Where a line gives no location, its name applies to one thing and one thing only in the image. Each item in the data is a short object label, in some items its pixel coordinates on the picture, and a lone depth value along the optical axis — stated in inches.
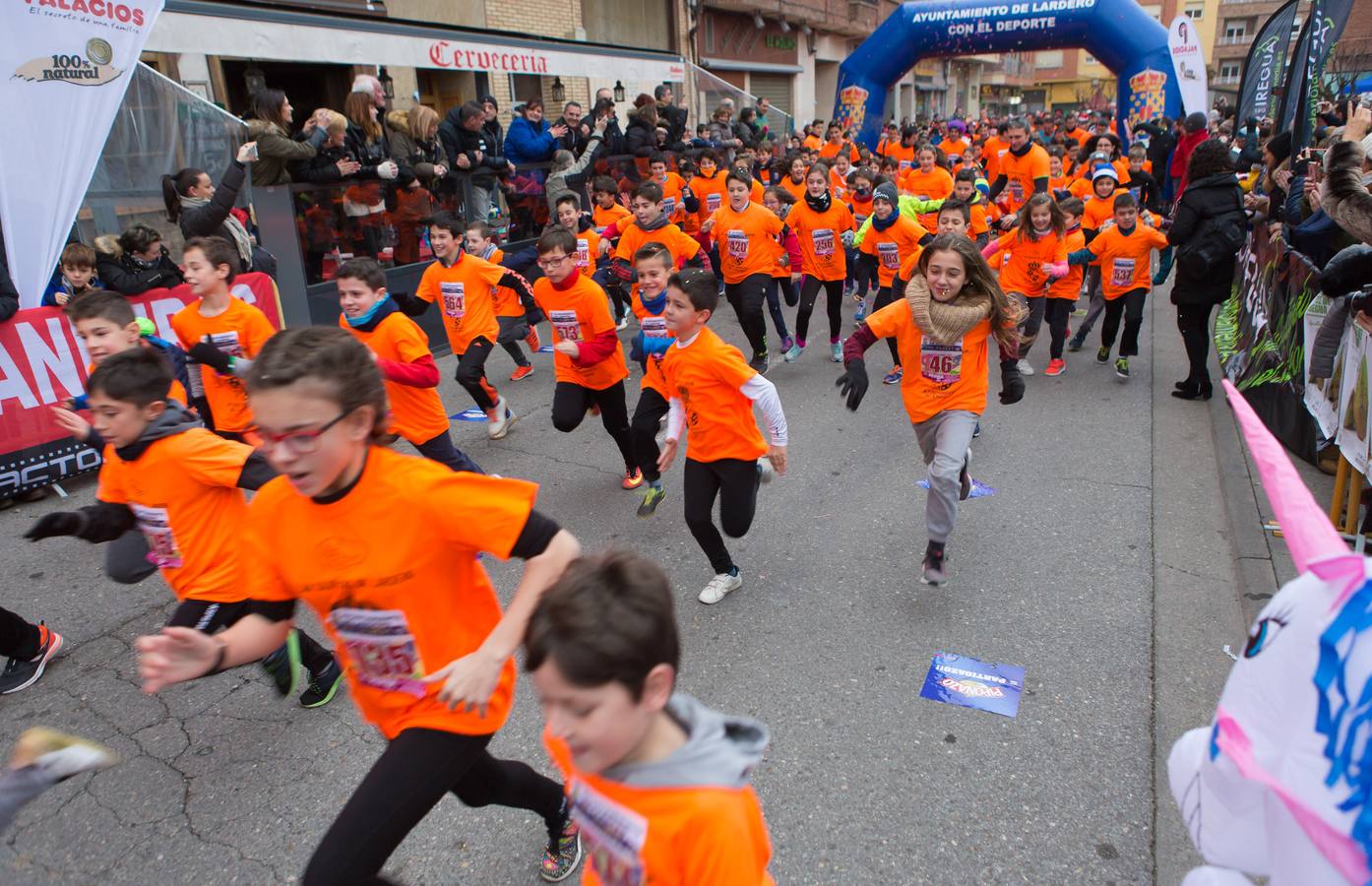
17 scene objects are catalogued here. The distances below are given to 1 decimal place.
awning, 323.0
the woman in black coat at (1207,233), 271.6
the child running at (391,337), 183.5
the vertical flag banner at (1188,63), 692.7
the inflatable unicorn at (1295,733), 50.4
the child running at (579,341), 221.8
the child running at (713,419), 159.3
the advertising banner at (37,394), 232.7
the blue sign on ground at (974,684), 137.6
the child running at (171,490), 112.4
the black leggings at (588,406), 224.1
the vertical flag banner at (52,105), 231.0
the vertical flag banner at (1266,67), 482.0
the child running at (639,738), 55.9
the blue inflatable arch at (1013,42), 697.6
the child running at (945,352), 169.3
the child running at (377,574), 74.3
